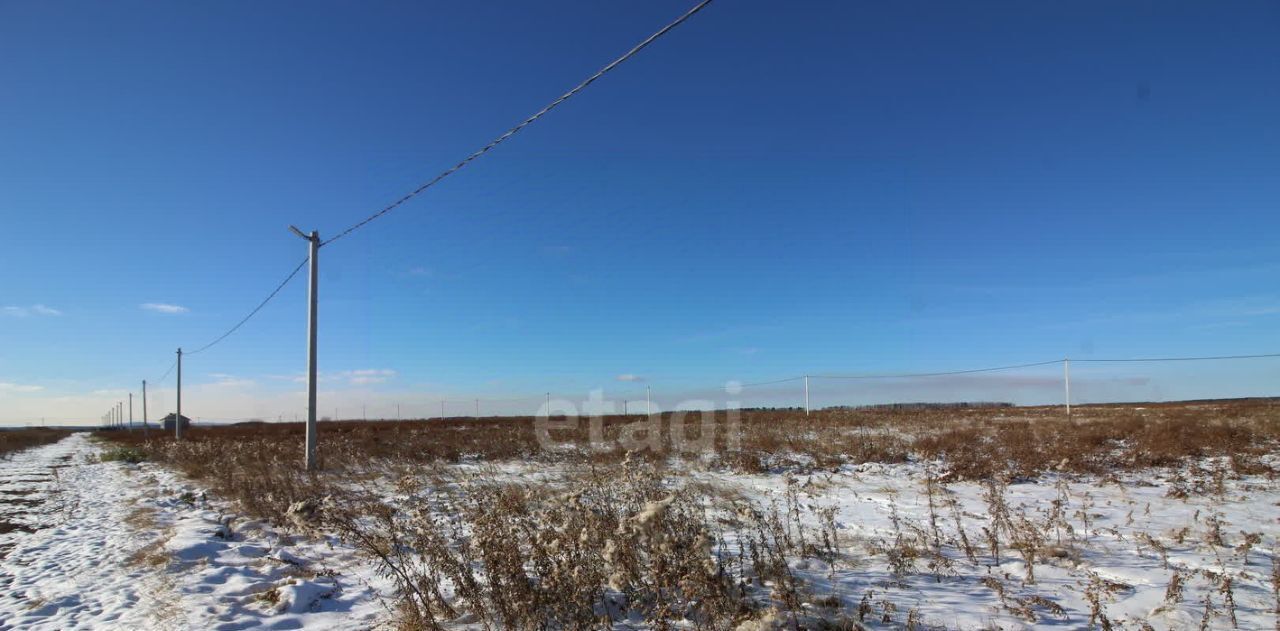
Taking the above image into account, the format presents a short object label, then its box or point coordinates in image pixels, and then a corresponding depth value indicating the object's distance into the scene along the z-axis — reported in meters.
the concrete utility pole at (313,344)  12.36
